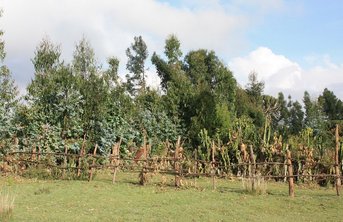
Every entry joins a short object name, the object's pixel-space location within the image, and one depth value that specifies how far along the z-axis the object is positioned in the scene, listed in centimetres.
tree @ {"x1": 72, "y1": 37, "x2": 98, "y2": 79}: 1605
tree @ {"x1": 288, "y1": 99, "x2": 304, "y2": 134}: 3273
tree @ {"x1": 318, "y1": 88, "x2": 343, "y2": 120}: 3136
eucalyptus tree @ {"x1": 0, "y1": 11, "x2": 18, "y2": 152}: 1371
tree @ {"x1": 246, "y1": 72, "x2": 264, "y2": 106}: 3222
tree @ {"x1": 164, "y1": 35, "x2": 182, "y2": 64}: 2666
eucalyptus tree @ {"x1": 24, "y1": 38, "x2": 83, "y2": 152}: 1426
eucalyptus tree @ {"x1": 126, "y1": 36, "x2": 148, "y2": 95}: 3131
